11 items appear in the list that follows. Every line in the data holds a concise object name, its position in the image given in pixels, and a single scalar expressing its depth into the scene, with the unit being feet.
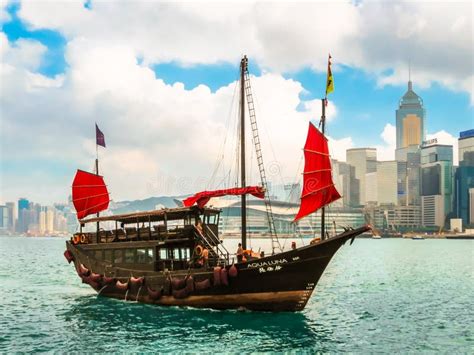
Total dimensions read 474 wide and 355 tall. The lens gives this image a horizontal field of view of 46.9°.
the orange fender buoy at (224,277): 92.68
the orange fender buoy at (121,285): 106.63
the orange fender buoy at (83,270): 117.04
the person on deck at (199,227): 102.55
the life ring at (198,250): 100.37
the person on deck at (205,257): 98.44
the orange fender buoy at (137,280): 103.96
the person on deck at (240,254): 95.57
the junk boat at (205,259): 92.17
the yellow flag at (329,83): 106.83
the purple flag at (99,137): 138.31
